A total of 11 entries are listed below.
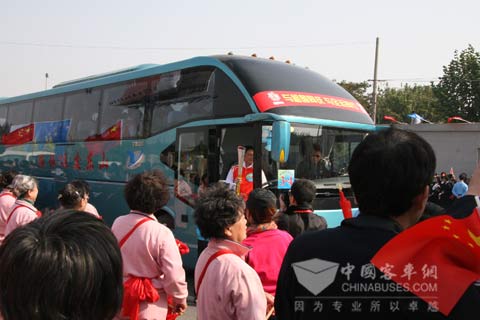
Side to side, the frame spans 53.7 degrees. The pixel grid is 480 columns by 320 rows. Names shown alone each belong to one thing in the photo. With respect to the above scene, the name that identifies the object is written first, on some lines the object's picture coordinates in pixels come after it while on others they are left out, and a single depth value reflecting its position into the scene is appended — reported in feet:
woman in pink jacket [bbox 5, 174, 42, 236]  14.14
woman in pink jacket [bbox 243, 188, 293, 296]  9.97
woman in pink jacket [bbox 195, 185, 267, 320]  7.97
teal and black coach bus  21.83
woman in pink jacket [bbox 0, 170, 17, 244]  16.43
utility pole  77.46
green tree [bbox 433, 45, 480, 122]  86.63
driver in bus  21.93
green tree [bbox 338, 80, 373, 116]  119.96
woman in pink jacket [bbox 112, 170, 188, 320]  9.90
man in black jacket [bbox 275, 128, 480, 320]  4.62
